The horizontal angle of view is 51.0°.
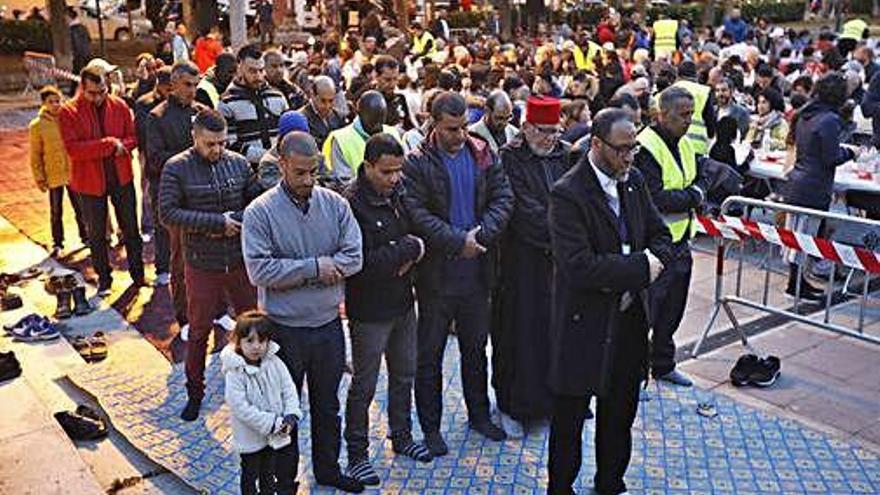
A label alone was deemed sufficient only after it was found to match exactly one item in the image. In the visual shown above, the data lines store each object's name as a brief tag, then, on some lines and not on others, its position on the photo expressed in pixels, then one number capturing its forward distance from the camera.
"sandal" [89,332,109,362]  6.98
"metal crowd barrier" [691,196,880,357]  6.00
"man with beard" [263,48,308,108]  8.09
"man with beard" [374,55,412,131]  7.91
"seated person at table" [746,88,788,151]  9.80
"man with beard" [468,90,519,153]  5.78
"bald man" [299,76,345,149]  7.21
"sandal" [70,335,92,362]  7.02
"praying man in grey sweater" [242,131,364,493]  4.43
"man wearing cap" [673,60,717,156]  7.50
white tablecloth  8.30
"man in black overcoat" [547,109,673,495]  4.26
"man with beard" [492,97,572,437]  5.26
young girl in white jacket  4.36
